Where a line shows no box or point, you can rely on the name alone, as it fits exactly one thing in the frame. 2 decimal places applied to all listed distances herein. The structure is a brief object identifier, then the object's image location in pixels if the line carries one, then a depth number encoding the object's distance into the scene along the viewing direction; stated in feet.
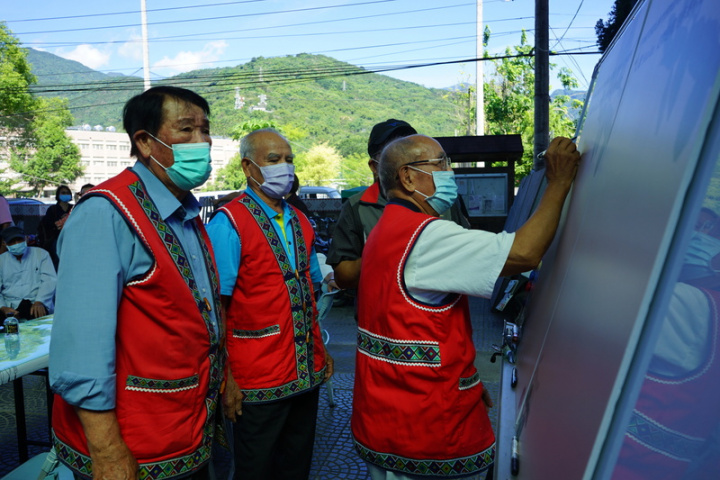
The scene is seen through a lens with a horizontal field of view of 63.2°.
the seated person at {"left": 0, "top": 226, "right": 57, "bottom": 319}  17.95
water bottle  11.18
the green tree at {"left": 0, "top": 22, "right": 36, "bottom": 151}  100.89
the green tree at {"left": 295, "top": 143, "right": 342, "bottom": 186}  227.61
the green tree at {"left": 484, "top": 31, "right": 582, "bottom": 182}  90.43
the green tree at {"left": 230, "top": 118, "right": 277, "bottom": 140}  162.09
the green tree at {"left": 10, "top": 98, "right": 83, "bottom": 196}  182.91
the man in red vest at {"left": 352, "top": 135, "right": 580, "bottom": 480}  5.18
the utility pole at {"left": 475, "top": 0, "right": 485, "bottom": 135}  72.38
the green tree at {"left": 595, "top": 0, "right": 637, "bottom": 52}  27.91
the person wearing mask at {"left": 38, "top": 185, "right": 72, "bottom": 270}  28.94
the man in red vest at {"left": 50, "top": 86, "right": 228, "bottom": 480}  5.15
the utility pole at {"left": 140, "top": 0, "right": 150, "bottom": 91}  75.31
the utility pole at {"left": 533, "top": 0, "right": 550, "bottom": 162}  33.81
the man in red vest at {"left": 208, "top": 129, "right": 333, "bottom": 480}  8.45
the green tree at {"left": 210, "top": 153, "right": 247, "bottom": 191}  257.34
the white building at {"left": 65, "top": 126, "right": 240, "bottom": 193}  276.82
